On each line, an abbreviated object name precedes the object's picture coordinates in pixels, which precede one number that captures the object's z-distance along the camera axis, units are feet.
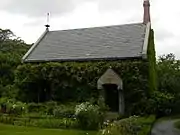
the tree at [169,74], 118.42
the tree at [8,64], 108.51
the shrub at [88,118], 64.39
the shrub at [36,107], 83.68
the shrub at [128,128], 51.93
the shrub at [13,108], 80.12
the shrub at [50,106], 80.28
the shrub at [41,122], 66.64
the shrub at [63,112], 75.07
